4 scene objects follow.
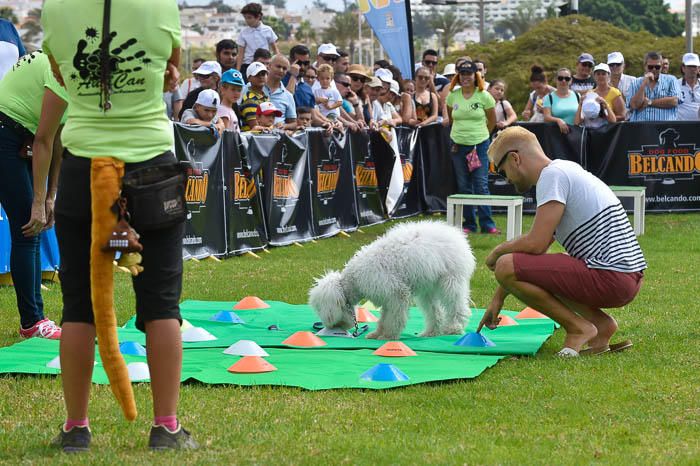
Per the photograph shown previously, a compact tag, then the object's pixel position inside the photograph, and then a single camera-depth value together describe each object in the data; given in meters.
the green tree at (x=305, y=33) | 138.60
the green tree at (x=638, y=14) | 94.94
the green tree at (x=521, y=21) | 127.38
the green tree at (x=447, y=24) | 104.56
